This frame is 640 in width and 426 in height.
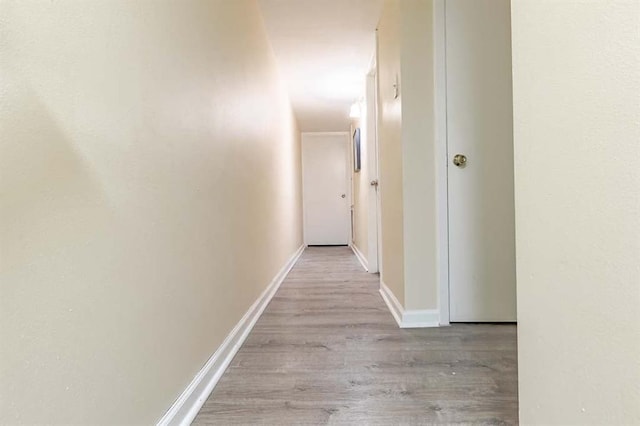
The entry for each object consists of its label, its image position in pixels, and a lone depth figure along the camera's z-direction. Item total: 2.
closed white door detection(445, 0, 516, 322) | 1.84
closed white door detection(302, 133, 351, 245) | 6.19
